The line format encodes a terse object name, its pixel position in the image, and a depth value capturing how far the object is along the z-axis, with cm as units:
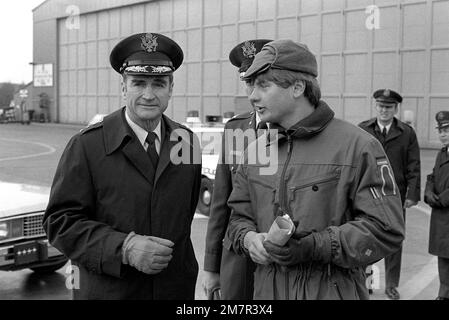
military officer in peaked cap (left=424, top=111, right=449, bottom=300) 518
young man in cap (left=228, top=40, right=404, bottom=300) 224
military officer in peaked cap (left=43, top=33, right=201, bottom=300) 261
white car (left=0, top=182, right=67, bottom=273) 545
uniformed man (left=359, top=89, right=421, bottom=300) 570
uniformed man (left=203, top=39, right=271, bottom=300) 324
